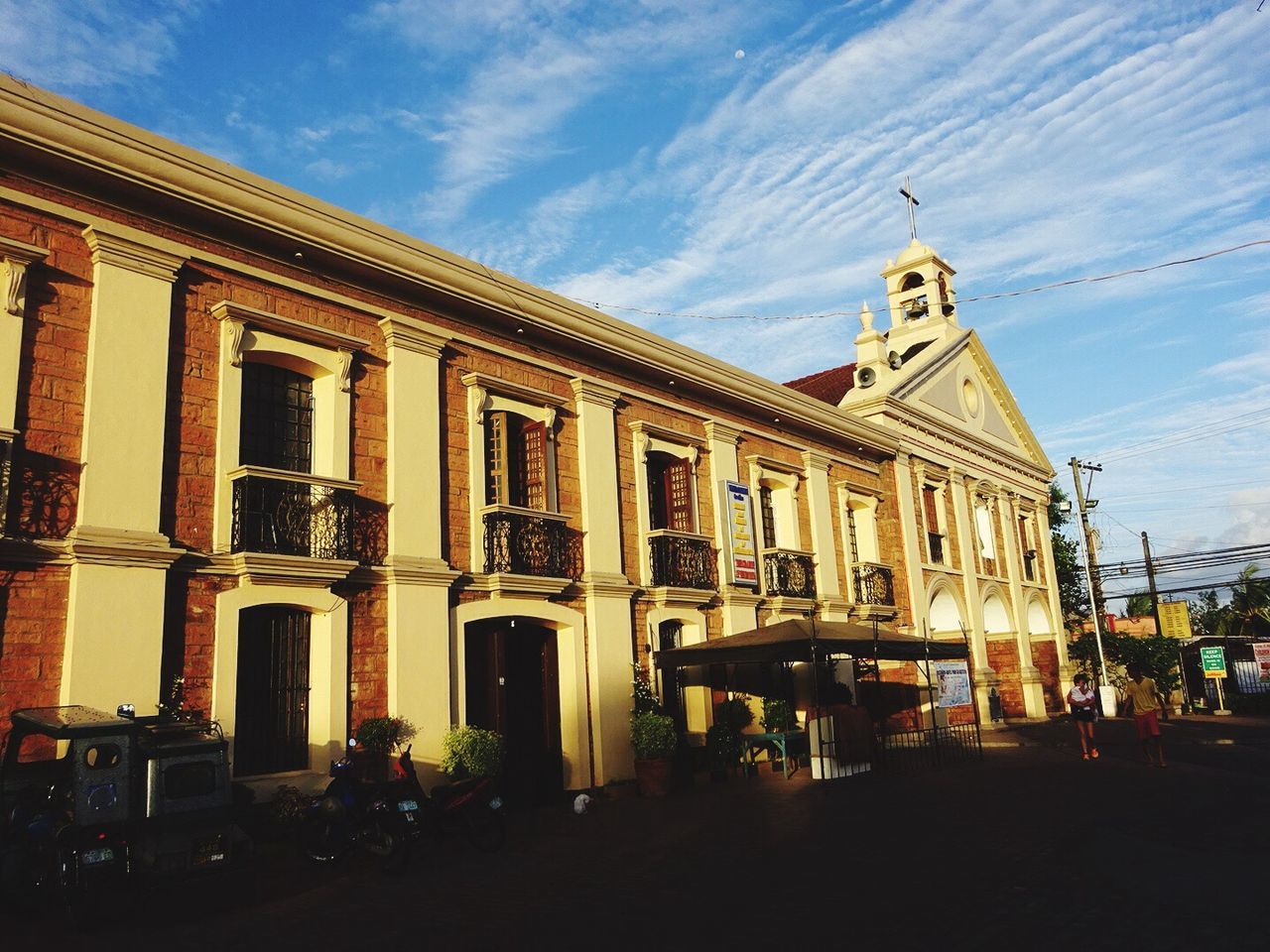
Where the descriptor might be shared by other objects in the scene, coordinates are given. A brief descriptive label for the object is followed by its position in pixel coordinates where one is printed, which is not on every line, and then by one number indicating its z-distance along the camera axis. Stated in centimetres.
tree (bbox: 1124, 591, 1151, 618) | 6981
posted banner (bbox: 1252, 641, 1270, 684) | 3250
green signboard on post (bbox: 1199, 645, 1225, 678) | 3159
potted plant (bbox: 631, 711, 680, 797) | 1580
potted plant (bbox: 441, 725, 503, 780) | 1334
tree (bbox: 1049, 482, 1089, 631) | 4222
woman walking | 1825
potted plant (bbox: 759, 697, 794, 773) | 1862
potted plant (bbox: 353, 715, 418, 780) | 1266
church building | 1088
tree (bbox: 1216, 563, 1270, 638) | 5362
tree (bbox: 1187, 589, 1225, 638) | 6199
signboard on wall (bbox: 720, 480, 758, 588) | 1958
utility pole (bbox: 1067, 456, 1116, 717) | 3356
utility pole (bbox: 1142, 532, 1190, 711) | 3566
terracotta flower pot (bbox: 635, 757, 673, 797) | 1583
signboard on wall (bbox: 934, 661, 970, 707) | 2280
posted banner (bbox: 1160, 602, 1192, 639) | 4044
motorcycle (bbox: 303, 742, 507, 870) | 998
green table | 1784
